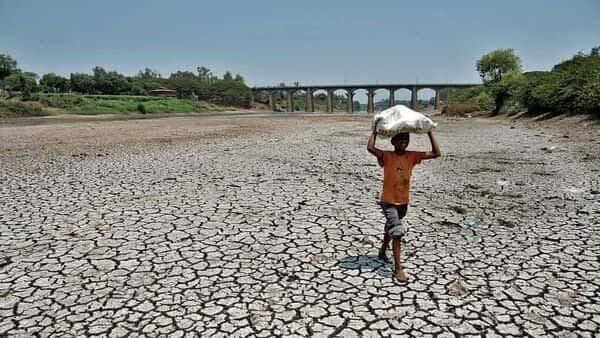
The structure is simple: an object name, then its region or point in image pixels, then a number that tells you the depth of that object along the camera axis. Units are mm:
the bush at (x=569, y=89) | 20438
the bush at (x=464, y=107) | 43194
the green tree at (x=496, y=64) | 53219
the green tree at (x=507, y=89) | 36438
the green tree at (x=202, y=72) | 157312
